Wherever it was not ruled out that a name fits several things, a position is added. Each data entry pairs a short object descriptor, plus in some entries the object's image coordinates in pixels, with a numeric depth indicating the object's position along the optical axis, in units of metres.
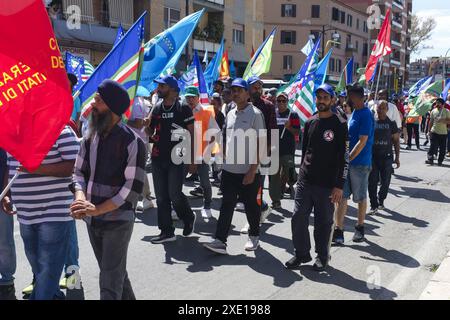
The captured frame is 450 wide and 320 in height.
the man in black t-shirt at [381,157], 8.56
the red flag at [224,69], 15.84
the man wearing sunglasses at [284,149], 8.46
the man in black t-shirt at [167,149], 6.22
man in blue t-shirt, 6.34
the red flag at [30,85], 3.04
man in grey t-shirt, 5.79
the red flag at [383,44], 10.92
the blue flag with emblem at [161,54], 6.86
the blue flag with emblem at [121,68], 4.76
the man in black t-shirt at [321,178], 5.36
